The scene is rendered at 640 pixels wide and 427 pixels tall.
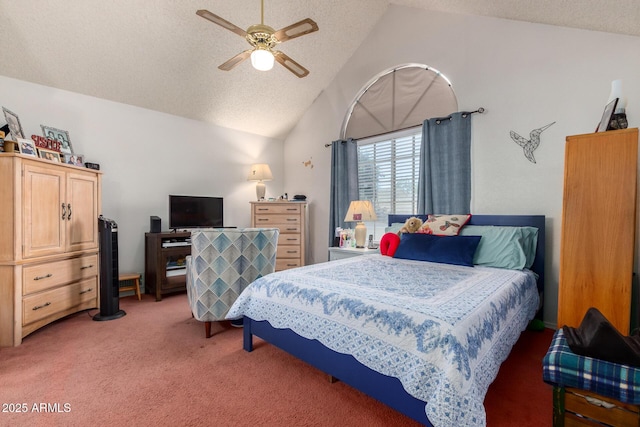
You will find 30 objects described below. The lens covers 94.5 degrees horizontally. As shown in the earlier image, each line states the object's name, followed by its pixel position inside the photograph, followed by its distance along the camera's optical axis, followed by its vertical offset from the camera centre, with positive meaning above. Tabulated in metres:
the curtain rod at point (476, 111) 3.13 +1.05
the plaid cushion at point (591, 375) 1.17 -0.69
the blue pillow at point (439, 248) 2.59 -0.36
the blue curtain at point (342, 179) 4.39 +0.45
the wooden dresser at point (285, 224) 4.68 -0.24
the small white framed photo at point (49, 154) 2.73 +0.51
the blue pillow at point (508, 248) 2.52 -0.34
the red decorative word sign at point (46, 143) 2.86 +0.67
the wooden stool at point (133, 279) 3.56 -0.88
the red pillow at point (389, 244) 3.07 -0.37
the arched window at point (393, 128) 3.61 +1.12
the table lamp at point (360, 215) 3.78 -0.08
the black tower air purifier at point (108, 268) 2.93 -0.60
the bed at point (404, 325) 1.23 -0.62
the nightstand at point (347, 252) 3.62 -0.54
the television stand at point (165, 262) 3.62 -0.68
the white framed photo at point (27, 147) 2.52 +0.54
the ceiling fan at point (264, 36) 2.22 +1.36
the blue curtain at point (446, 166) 3.25 +0.49
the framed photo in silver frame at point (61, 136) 3.17 +0.80
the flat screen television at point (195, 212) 3.97 -0.04
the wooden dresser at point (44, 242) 2.36 -0.30
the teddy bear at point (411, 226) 3.18 -0.18
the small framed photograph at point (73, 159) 3.06 +0.52
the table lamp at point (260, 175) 4.82 +0.55
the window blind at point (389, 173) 3.88 +0.51
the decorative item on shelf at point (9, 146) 2.46 +0.52
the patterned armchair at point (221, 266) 2.42 -0.49
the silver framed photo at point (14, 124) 2.67 +0.80
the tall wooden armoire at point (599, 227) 1.66 -0.10
